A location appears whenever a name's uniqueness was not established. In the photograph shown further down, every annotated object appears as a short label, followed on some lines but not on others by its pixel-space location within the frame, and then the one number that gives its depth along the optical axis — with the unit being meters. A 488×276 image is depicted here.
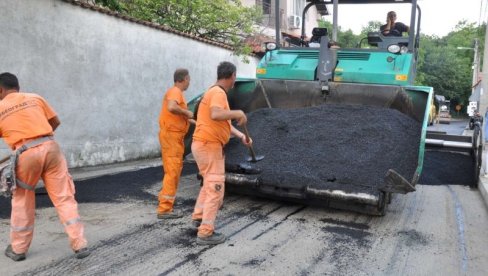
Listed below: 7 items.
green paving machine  5.41
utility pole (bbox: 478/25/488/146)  13.06
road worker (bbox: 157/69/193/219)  4.36
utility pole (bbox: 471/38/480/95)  35.28
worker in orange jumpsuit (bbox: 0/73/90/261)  3.17
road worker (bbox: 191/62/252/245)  3.62
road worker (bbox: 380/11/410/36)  6.34
